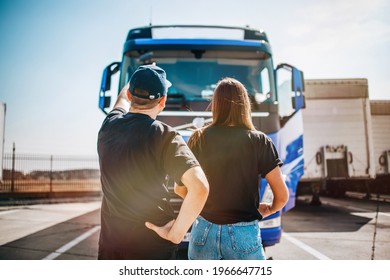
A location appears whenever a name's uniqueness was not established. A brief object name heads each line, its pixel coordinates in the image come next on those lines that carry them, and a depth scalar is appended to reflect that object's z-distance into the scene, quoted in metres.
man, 1.61
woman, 1.82
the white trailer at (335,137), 7.21
